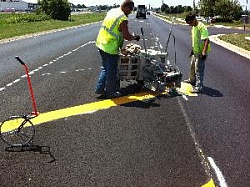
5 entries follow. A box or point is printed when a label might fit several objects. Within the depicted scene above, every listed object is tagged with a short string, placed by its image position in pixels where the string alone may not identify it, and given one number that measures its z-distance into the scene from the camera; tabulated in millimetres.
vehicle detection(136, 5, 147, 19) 55844
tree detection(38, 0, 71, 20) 43496
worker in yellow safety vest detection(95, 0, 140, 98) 5349
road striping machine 5796
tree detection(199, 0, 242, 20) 48837
